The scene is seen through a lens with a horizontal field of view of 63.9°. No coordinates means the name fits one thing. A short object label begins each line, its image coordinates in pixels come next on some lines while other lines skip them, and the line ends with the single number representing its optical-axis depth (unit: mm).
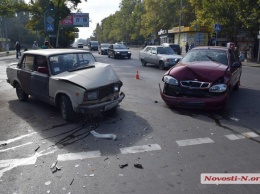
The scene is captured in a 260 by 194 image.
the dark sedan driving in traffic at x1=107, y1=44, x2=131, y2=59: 22452
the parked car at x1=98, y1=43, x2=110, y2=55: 29682
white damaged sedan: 4783
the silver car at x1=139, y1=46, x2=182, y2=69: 13942
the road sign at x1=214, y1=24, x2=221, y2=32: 19168
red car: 5368
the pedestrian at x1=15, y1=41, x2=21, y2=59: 21908
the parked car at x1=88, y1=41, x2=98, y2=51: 42827
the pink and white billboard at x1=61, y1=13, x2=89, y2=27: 41403
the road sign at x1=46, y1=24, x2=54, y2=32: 17191
